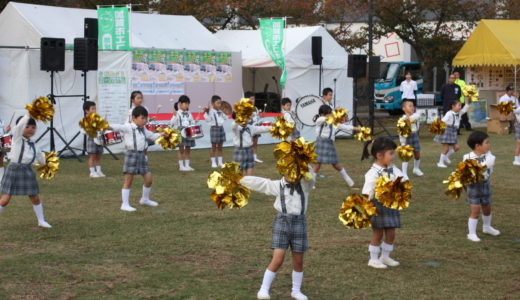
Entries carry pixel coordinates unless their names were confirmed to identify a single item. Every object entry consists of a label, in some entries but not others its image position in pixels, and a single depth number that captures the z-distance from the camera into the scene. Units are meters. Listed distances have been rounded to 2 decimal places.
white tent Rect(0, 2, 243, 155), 16.19
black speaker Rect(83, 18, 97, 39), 16.58
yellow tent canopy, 24.48
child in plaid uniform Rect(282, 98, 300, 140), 15.17
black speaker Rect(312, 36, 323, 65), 20.61
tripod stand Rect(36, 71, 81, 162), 15.17
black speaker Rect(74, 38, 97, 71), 15.54
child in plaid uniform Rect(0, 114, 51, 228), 8.38
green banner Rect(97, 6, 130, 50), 16.98
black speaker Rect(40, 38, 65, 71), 15.05
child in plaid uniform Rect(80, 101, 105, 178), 13.38
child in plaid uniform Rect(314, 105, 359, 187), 12.01
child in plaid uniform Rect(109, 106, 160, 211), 9.93
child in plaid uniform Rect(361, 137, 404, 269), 6.81
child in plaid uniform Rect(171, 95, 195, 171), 14.58
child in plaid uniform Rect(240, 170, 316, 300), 5.93
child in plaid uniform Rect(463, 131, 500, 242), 8.07
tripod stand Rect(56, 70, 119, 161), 15.64
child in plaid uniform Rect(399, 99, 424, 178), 12.79
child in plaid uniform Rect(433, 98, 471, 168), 14.27
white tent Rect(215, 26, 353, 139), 20.75
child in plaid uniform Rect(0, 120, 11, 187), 12.03
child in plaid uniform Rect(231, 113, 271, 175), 11.70
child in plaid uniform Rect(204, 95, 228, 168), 15.02
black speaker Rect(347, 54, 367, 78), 20.53
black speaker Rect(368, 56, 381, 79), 21.03
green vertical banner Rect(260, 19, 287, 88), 19.97
